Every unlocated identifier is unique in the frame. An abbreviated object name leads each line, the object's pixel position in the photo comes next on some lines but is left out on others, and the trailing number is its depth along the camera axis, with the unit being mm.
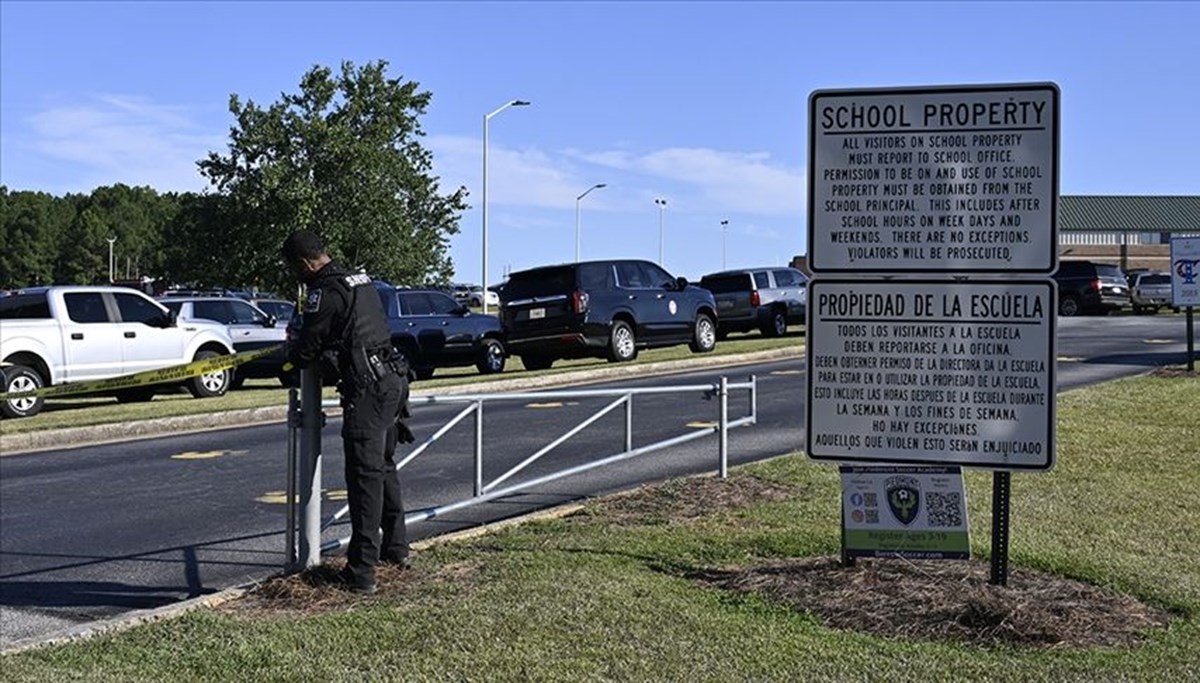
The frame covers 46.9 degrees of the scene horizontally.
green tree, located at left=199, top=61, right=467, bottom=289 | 56344
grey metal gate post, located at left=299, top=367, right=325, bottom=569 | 7164
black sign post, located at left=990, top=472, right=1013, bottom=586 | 6465
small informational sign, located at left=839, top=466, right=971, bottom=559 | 6758
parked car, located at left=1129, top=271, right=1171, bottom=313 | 48562
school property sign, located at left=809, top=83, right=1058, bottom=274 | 6465
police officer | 6848
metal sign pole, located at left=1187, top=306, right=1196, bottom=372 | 20769
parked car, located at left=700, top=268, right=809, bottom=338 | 33312
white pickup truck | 19625
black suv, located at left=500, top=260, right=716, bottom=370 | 25031
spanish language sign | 6480
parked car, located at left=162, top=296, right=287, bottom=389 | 24938
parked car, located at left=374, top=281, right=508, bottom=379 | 24688
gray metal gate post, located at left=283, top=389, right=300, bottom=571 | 7242
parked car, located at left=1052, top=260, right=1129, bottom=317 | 44969
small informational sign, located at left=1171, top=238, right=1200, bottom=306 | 22000
